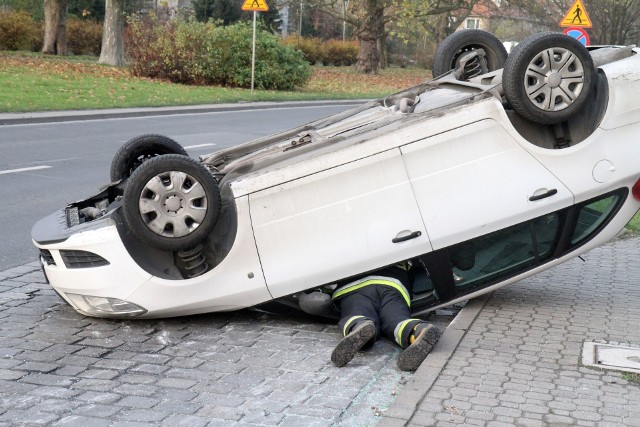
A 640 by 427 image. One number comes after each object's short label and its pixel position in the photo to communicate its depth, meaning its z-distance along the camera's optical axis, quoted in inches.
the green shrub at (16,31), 1900.8
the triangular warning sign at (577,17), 794.2
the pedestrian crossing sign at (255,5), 1079.0
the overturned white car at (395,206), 252.8
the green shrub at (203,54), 1390.3
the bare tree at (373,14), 1888.9
